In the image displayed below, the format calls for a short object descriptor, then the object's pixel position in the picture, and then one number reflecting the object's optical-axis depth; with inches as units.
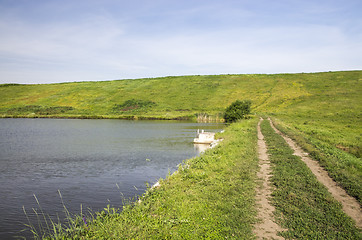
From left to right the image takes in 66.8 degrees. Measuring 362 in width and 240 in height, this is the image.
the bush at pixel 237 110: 2526.8
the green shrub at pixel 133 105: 3772.1
